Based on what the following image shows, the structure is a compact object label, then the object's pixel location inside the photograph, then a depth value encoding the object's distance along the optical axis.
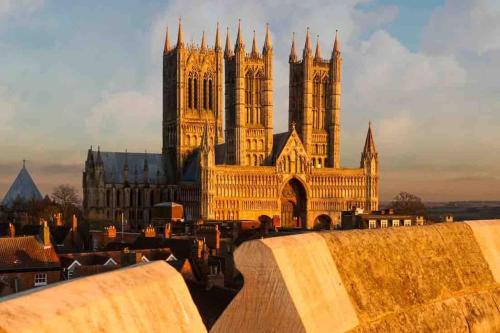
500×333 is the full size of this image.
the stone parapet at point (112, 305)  7.82
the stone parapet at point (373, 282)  13.70
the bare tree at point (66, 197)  113.47
